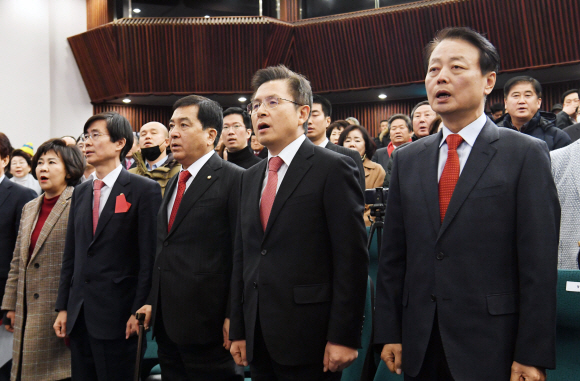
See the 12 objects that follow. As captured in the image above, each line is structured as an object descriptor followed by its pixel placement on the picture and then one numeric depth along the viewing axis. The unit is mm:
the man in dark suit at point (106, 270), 2170
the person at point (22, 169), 4609
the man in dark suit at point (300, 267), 1515
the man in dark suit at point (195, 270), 1912
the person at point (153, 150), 3391
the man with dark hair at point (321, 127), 2892
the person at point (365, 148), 3719
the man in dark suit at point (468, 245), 1249
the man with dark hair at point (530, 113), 3262
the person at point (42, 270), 2504
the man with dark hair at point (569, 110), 4508
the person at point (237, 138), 3264
